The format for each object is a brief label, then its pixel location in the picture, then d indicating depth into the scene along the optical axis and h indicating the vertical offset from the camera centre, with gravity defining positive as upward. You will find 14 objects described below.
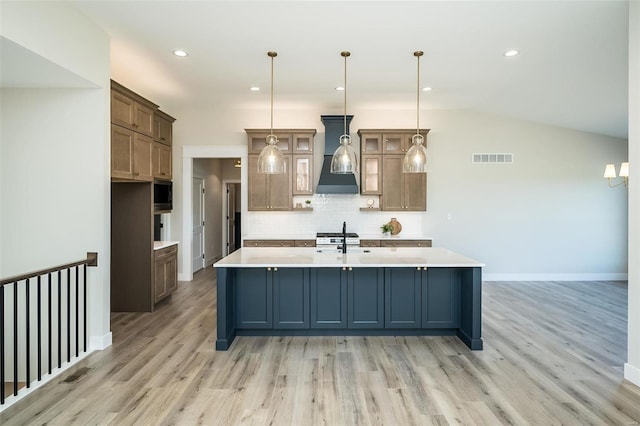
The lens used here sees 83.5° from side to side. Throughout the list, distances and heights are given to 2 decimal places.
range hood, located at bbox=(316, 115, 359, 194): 6.02 +0.59
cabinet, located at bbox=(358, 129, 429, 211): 6.08 +0.63
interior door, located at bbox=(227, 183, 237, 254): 9.40 -0.18
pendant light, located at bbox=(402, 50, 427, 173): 3.40 +0.49
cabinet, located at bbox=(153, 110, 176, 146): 4.93 +1.20
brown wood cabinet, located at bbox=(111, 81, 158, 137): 3.90 +1.19
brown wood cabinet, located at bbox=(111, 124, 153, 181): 3.90 +0.66
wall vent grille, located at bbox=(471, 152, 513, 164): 6.43 +0.95
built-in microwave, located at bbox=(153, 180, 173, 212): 5.12 +0.22
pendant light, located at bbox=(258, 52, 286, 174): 3.44 +0.48
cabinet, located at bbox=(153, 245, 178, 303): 4.82 -0.87
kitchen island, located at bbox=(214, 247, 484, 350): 3.75 -0.92
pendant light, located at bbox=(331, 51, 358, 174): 3.45 +0.50
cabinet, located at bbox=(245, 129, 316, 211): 6.10 +0.57
